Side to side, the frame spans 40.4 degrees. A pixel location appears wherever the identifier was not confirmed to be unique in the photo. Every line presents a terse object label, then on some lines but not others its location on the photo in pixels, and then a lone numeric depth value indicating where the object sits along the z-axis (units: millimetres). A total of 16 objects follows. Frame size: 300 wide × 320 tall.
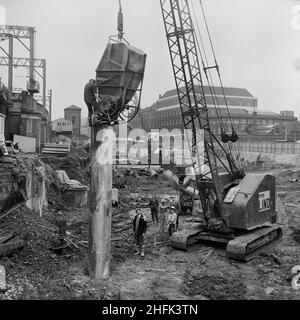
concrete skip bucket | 9945
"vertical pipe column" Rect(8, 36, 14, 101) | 32716
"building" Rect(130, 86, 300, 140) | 73531
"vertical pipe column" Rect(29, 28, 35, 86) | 28953
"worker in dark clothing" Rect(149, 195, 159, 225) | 17609
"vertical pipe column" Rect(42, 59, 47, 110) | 44362
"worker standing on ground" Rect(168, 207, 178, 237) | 14677
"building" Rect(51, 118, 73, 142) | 51000
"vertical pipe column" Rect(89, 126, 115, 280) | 9883
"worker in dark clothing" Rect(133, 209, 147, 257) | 12322
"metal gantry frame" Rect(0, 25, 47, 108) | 24578
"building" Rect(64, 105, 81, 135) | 74225
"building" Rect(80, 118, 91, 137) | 75788
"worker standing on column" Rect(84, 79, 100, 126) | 9875
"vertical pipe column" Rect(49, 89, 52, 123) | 56394
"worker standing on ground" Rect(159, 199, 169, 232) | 15812
